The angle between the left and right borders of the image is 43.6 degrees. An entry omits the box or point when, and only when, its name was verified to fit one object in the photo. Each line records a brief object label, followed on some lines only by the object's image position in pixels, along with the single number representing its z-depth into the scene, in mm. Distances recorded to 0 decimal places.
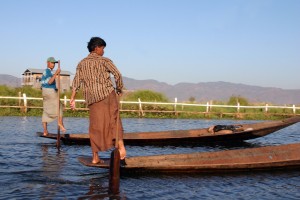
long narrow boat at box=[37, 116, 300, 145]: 8664
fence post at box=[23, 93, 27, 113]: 20969
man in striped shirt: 5117
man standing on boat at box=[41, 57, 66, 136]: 8281
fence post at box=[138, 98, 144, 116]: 22628
